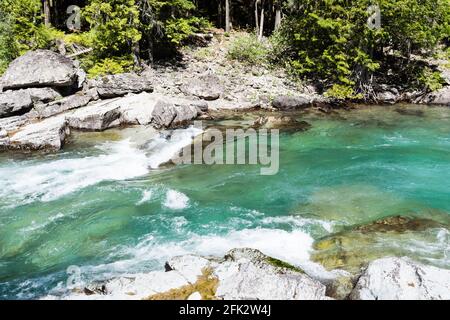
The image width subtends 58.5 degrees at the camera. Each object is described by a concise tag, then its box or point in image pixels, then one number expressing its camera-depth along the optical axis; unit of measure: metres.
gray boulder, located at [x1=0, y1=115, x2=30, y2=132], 18.74
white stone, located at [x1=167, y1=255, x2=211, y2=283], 7.59
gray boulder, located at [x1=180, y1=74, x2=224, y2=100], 24.20
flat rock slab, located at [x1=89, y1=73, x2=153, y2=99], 22.39
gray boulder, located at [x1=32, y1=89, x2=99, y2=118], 20.52
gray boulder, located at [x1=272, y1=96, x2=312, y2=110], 24.52
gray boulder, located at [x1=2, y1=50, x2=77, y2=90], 21.03
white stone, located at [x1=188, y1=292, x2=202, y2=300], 6.97
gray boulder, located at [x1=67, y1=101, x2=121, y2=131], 19.23
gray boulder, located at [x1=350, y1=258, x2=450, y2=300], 6.95
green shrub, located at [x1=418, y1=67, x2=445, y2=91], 27.31
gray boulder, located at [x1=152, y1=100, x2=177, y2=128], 20.05
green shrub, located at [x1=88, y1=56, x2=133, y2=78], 24.59
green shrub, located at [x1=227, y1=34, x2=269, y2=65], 29.16
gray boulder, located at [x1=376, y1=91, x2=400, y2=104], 26.91
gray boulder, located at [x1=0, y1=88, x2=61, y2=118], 19.89
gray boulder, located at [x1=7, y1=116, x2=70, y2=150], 17.14
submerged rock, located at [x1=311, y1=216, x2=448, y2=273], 9.34
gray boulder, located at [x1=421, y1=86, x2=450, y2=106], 26.72
